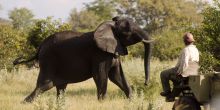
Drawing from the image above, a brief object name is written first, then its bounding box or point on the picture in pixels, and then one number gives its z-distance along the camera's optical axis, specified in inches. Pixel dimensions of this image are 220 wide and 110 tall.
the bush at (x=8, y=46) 2199.8
